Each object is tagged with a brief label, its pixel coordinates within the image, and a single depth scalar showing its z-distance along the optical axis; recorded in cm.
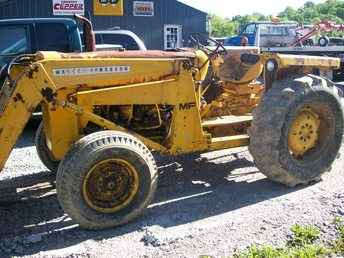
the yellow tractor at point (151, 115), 515
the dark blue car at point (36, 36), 955
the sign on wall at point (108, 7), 2170
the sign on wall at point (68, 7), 2067
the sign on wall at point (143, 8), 2267
